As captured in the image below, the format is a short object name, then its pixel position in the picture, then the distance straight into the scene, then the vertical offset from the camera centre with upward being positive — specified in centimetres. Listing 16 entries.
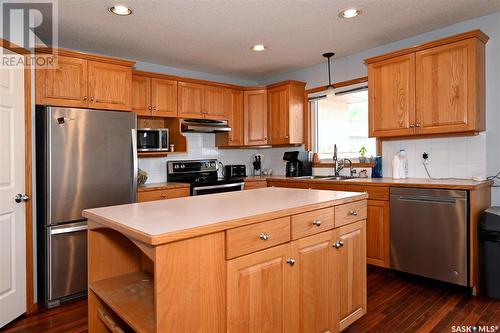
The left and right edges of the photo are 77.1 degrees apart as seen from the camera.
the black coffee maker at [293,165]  454 -2
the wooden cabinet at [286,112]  450 +75
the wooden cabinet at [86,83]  287 +80
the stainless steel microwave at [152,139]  376 +31
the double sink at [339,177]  398 -18
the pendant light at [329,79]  369 +117
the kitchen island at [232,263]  125 -50
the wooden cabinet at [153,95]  379 +87
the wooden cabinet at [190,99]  416 +88
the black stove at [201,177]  400 -18
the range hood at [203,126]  417 +53
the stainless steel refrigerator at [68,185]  270 -18
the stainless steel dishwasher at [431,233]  269 -65
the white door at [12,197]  235 -24
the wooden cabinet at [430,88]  285 +74
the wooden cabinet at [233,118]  465 +68
